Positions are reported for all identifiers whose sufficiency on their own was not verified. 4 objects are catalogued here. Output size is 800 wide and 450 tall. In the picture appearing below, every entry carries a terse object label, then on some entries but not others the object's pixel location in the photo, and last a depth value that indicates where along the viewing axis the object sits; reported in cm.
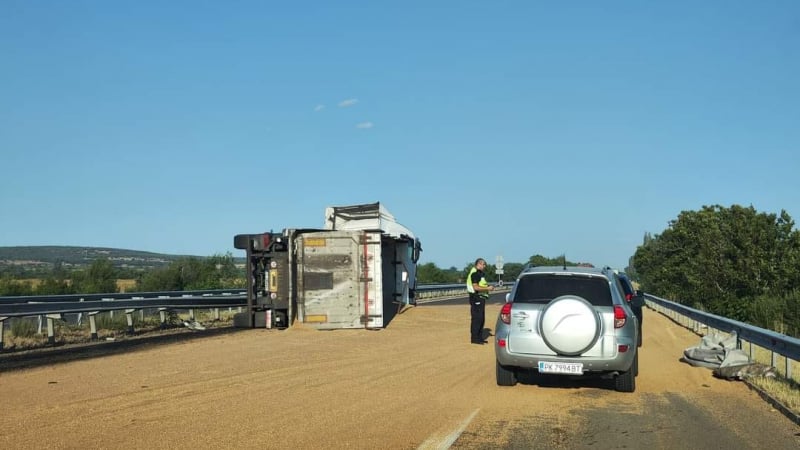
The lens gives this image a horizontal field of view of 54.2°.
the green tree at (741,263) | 3109
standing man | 1761
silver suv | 1027
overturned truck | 2052
